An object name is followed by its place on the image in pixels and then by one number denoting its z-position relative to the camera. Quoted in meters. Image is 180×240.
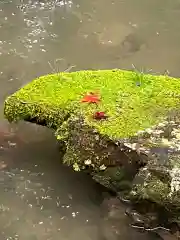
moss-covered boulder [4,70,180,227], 3.72
